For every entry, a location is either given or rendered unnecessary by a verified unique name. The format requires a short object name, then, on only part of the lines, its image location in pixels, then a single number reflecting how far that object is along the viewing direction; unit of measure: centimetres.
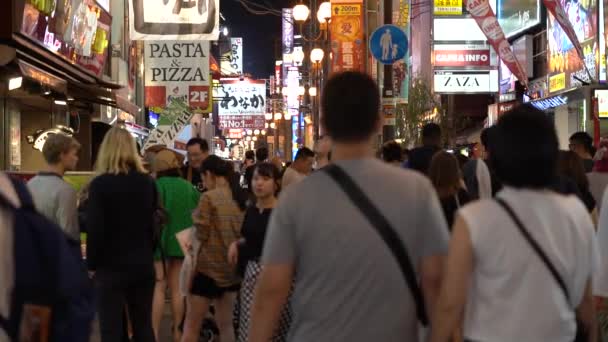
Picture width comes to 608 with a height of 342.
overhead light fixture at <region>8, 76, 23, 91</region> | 1416
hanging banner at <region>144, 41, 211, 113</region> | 1802
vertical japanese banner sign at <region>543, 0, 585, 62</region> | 2305
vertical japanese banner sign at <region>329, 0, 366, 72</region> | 3112
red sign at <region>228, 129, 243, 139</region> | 7690
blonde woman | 727
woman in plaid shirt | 838
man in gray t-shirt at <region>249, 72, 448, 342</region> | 380
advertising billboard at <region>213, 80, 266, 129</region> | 5141
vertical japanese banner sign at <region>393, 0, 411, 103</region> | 2895
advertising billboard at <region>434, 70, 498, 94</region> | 4138
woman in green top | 969
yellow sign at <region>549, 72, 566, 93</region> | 3222
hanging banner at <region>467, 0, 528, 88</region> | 2683
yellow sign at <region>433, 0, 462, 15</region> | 4328
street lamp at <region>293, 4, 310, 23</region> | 3594
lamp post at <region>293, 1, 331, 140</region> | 3364
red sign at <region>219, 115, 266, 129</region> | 5150
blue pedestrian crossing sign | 1798
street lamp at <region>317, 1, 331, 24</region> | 3331
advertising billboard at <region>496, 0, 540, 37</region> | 3906
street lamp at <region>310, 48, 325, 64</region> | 4074
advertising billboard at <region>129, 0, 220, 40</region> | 1612
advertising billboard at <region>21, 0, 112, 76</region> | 1463
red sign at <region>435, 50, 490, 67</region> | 4184
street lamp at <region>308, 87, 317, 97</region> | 5622
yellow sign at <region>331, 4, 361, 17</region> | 3095
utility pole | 1925
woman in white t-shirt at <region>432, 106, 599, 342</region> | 380
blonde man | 766
